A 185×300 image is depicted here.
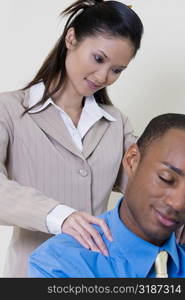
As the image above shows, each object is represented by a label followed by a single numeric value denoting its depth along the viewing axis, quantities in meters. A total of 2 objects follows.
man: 1.46
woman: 1.88
